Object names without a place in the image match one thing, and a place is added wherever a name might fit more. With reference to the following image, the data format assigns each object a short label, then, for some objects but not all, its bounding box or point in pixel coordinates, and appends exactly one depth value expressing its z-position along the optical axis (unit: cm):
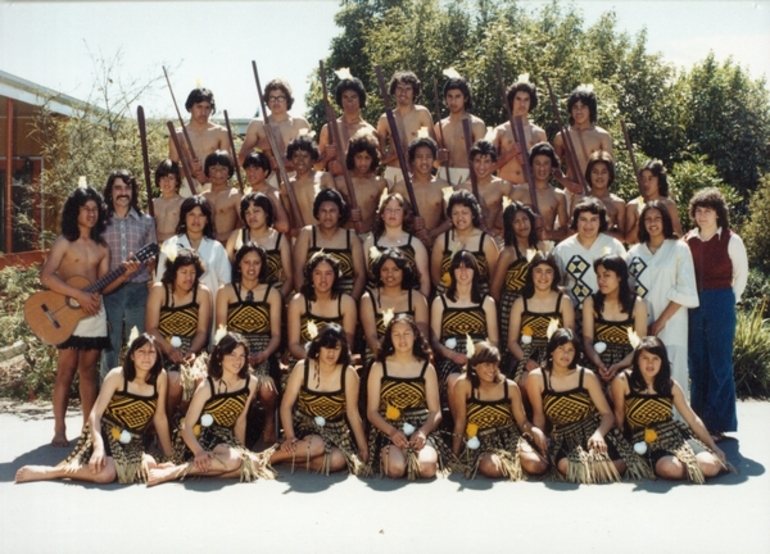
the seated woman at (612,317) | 514
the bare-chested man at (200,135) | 671
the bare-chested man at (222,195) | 611
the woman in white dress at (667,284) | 534
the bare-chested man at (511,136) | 673
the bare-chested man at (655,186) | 579
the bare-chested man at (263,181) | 608
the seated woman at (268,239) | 568
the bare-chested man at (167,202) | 622
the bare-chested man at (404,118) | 676
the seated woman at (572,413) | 464
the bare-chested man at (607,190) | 607
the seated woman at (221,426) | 457
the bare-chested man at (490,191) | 611
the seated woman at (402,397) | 476
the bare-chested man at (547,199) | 615
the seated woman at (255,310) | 527
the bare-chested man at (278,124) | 676
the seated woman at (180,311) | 517
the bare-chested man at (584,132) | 666
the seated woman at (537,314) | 518
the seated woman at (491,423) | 467
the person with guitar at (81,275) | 540
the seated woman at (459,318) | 518
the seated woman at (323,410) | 476
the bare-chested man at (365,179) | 604
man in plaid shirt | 559
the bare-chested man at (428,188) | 604
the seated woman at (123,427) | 452
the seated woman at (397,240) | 556
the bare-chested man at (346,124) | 659
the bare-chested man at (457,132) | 680
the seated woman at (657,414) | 466
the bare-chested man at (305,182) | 618
